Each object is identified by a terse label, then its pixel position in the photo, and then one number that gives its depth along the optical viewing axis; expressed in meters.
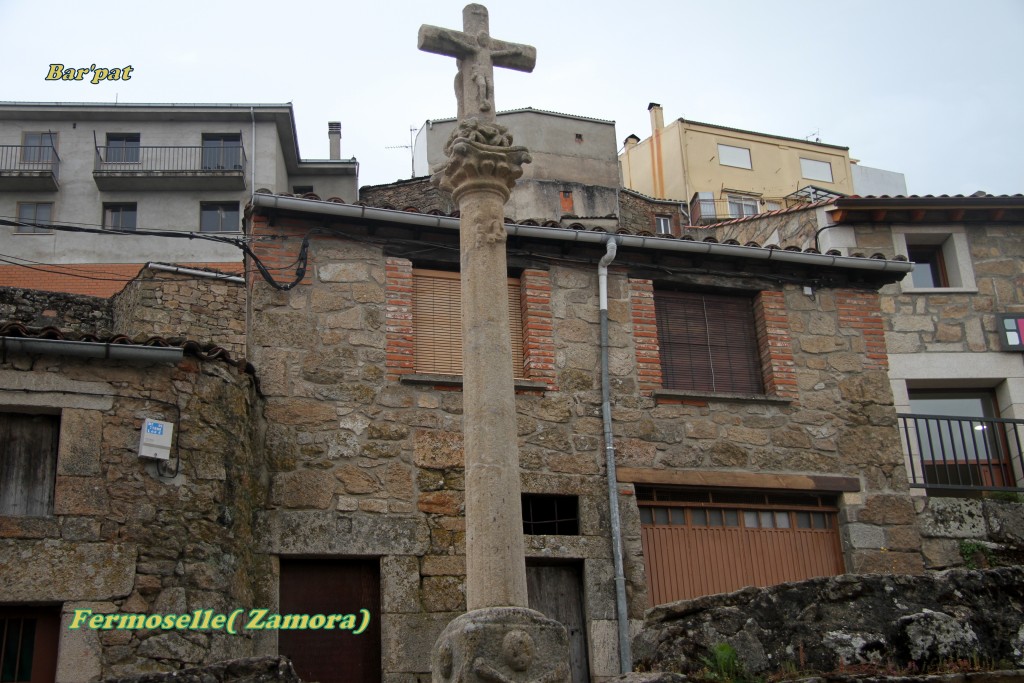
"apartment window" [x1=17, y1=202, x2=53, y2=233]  29.83
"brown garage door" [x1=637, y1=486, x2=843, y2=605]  10.59
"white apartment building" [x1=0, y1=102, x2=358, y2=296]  28.78
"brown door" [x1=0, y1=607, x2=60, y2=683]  8.02
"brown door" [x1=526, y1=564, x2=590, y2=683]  10.09
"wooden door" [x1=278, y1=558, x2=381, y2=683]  9.34
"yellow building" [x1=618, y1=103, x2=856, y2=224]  31.03
